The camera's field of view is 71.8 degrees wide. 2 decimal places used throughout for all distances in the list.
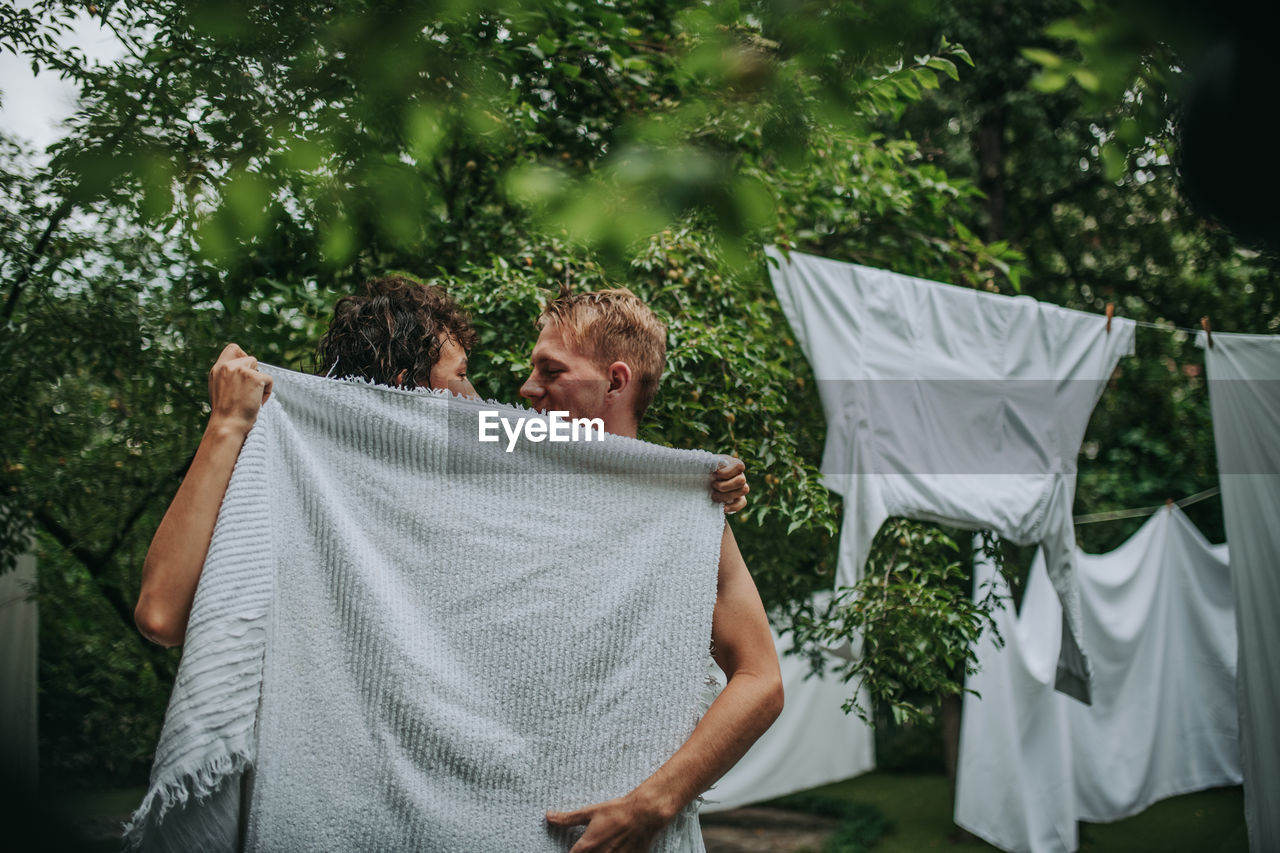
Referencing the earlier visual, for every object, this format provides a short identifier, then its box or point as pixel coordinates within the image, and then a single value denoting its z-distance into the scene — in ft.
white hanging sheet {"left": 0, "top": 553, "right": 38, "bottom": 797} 11.85
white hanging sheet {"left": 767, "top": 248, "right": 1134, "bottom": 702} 10.40
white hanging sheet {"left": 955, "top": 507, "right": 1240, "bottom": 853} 16.44
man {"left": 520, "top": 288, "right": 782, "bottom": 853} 4.50
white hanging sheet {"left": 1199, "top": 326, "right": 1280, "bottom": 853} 10.46
